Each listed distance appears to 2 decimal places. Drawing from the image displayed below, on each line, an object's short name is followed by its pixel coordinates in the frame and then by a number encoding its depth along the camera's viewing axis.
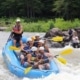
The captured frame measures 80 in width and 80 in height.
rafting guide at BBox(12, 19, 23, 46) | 15.29
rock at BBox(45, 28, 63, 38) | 22.94
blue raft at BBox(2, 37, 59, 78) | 11.38
